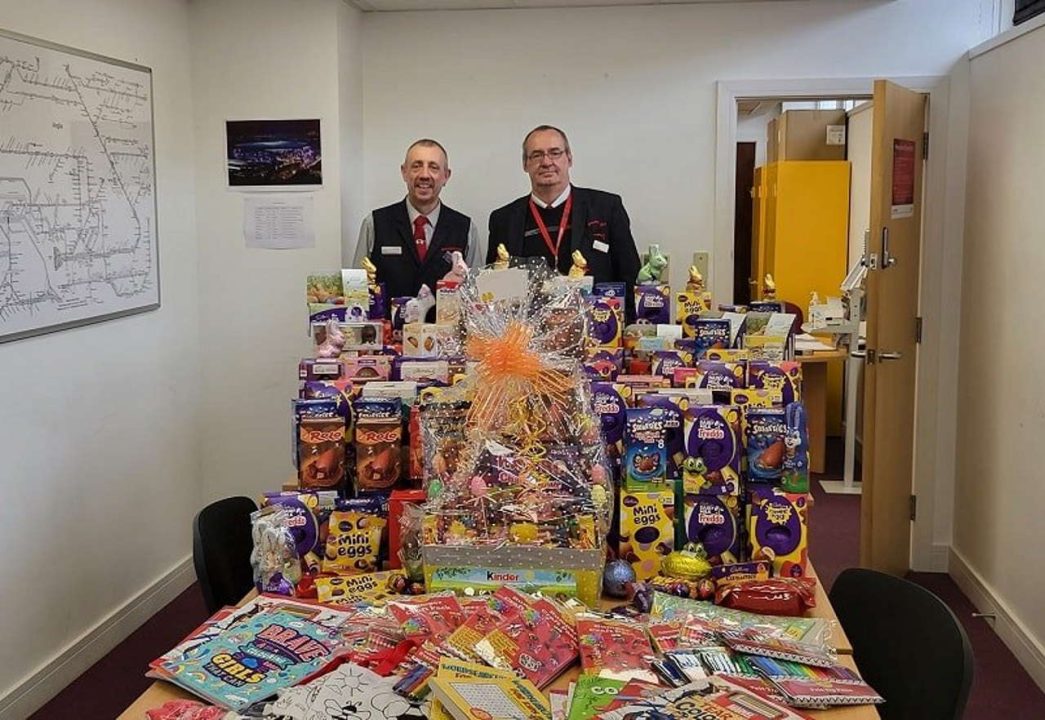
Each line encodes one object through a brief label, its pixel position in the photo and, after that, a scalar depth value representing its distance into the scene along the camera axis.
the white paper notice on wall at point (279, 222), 4.51
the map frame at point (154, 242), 3.22
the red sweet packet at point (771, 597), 2.04
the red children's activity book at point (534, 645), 1.76
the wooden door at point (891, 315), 3.96
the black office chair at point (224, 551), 2.45
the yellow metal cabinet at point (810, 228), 7.08
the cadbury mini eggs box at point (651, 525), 2.19
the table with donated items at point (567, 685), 1.67
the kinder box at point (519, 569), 2.03
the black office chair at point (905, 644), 1.78
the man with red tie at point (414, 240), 4.31
